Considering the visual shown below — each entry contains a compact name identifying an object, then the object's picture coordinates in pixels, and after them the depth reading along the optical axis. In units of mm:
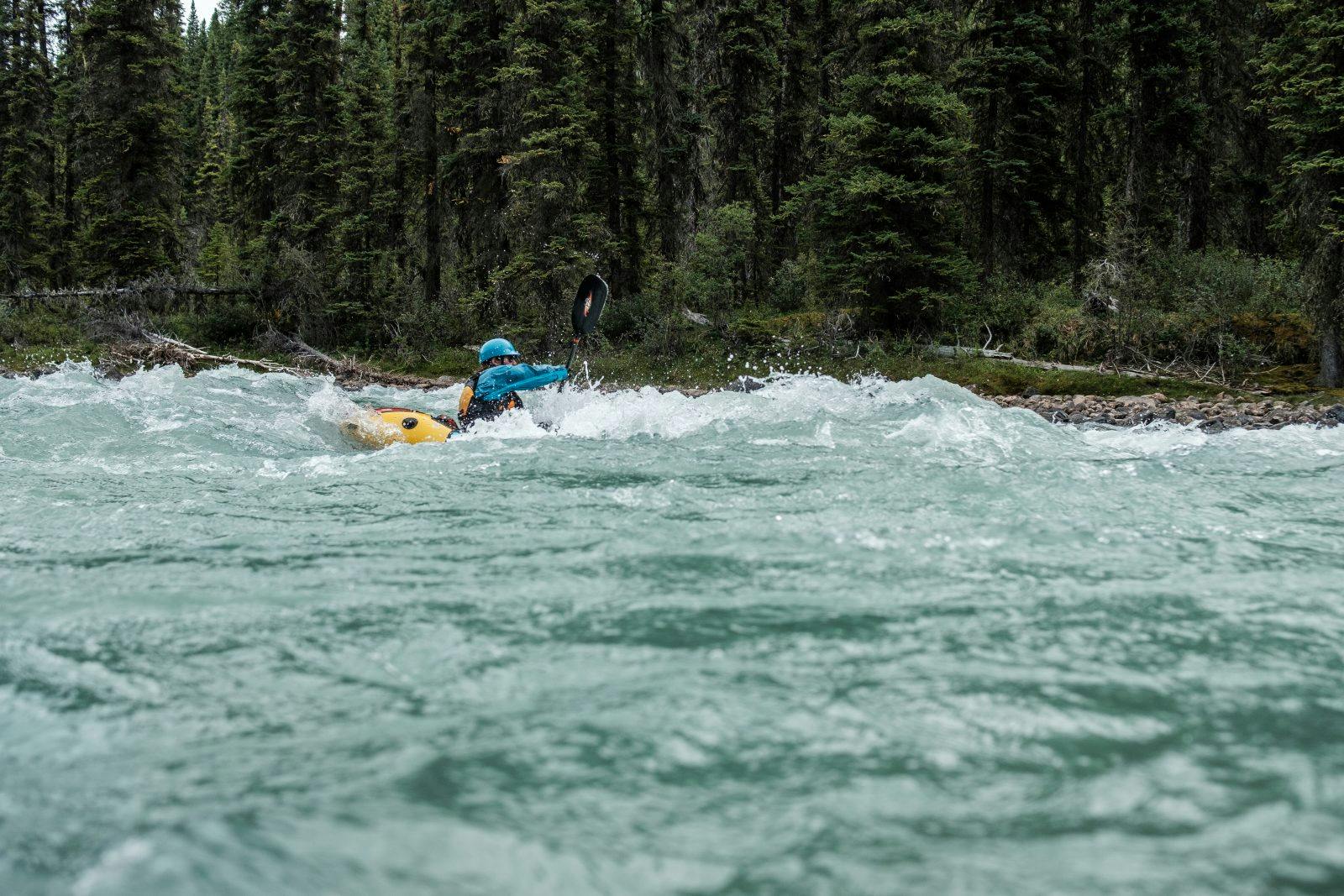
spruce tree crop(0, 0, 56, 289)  32281
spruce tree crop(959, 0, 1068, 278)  19641
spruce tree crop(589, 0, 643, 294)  23625
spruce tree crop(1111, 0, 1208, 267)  19516
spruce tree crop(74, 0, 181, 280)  26875
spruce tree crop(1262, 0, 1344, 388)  13445
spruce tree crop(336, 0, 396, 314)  26125
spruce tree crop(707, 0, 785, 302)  22297
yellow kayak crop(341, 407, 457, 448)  9750
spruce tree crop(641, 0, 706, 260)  21750
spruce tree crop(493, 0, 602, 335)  20406
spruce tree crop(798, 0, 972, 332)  16875
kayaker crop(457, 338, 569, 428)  10055
